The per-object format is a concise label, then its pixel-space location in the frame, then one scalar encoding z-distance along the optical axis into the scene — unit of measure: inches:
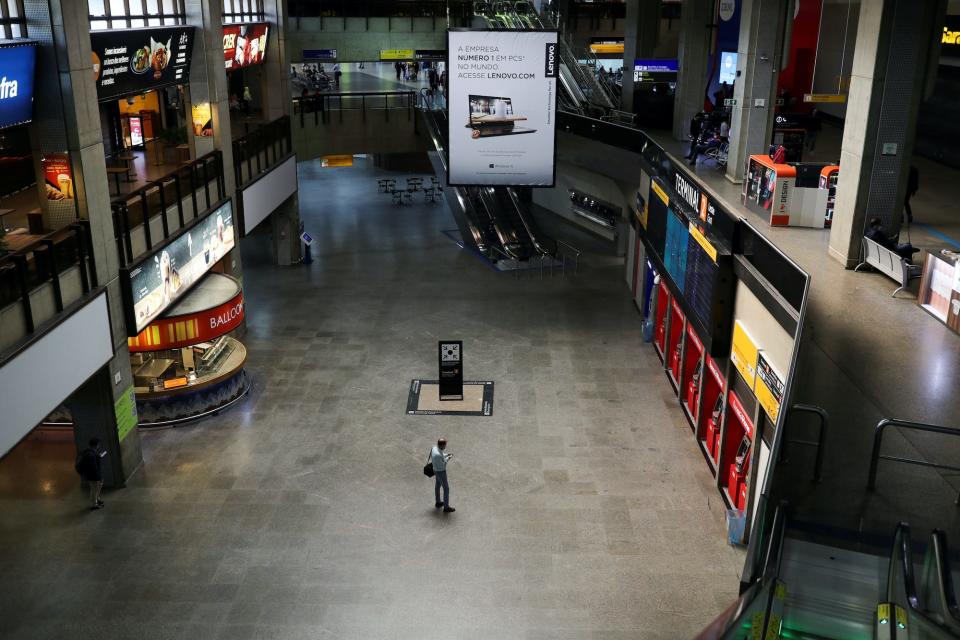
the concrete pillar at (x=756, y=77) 684.7
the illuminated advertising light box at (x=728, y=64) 1023.1
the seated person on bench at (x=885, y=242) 479.2
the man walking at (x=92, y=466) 507.2
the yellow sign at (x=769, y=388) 426.0
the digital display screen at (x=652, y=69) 1159.0
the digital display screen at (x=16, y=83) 435.5
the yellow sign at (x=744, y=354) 474.0
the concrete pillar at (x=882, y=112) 471.2
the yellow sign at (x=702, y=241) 536.7
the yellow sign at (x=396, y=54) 1500.6
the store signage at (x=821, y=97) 641.6
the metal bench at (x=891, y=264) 468.8
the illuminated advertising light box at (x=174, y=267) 556.7
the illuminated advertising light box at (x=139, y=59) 570.3
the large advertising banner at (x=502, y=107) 739.4
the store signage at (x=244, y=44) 829.2
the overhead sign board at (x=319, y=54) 1352.0
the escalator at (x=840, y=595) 203.9
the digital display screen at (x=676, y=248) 636.1
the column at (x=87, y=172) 472.1
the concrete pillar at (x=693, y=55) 914.1
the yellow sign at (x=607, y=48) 1716.3
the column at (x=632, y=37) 1099.9
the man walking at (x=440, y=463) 502.9
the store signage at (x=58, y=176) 486.0
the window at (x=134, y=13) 607.5
